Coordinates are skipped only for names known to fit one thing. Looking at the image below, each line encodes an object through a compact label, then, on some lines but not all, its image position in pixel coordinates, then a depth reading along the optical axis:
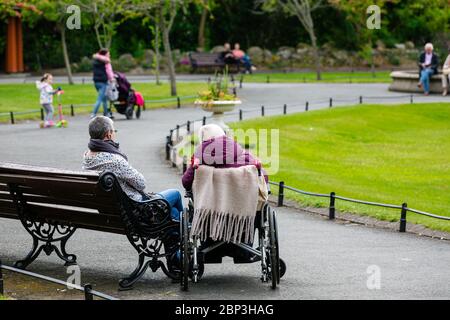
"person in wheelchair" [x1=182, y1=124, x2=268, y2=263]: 9.77
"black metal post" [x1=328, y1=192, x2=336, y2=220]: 14.70
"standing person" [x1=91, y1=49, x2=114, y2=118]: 28.53
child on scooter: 26.28
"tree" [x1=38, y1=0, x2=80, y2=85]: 41.00
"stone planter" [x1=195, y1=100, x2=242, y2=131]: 23.41
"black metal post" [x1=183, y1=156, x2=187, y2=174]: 18.45
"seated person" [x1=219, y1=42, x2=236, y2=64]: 48.91
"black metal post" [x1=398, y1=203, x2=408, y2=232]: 13.66
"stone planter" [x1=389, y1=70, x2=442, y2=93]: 39.10
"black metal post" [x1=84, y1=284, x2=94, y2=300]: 8.07
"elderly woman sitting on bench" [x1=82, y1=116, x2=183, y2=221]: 10.04
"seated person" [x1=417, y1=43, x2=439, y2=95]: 37.78
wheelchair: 9.54
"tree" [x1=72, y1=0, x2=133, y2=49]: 37.87
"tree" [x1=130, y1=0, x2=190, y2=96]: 36.75
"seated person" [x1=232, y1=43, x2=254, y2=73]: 49.78
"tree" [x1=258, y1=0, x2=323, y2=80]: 46.06
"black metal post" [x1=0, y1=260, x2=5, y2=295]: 8.75
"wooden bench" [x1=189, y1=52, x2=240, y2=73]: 50.50
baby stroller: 28.86
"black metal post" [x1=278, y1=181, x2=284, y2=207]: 15.80
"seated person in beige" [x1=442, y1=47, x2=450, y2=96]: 36.50
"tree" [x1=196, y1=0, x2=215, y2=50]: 55.62
